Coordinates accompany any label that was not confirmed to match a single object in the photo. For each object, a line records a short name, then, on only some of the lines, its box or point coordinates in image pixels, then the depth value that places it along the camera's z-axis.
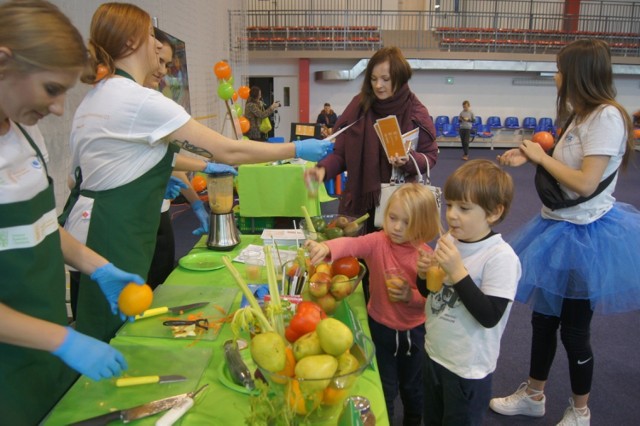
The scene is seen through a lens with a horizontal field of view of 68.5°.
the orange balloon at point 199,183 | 3.80
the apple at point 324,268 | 1.54
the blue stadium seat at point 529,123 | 13.59
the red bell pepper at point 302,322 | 1.02
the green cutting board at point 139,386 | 1.06
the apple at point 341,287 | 1.41
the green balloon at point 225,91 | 5.73
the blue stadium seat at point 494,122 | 13.69
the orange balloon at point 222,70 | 5.84
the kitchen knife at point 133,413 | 0.98
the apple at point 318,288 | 1.41
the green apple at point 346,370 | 0.86
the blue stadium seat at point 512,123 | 13.69
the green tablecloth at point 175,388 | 1.05
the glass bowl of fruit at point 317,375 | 0.85
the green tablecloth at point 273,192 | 3.26
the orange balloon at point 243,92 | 7.51
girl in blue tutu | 1.80
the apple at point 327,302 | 1.42
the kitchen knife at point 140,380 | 1.13
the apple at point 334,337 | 0.88
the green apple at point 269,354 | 0.87
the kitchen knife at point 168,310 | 1.48
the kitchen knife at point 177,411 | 1.00
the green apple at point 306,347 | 0.91
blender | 2.16
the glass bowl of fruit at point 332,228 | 1.86
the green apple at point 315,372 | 0.83
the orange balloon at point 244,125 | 6.41
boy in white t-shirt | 1.38
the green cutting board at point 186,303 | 1.39
